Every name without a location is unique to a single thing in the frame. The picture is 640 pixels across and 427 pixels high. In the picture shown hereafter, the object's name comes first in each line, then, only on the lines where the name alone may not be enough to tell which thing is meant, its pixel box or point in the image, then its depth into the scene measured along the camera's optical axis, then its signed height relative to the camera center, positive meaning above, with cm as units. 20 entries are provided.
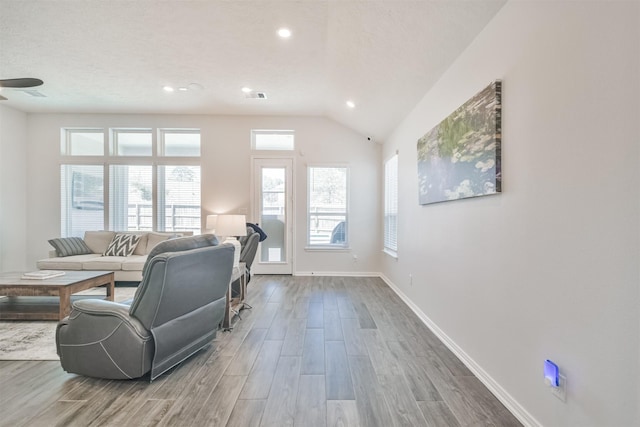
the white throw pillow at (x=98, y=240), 505 -49
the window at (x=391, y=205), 462 +11
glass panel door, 559 -1
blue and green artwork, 189 +48
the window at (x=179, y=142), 568 +139
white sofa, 436 -73
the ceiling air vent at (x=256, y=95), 454 +188
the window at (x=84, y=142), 567 +139
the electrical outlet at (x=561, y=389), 136 -85
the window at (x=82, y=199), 561 +26
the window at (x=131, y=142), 568 +140
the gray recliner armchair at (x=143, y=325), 190 -77
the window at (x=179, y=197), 561 +30
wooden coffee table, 300 -84
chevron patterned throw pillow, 487 -56
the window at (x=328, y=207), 560 +10
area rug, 238 -117
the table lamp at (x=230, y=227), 355 -18
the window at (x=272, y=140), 567 +144
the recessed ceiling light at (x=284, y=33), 299 +189
